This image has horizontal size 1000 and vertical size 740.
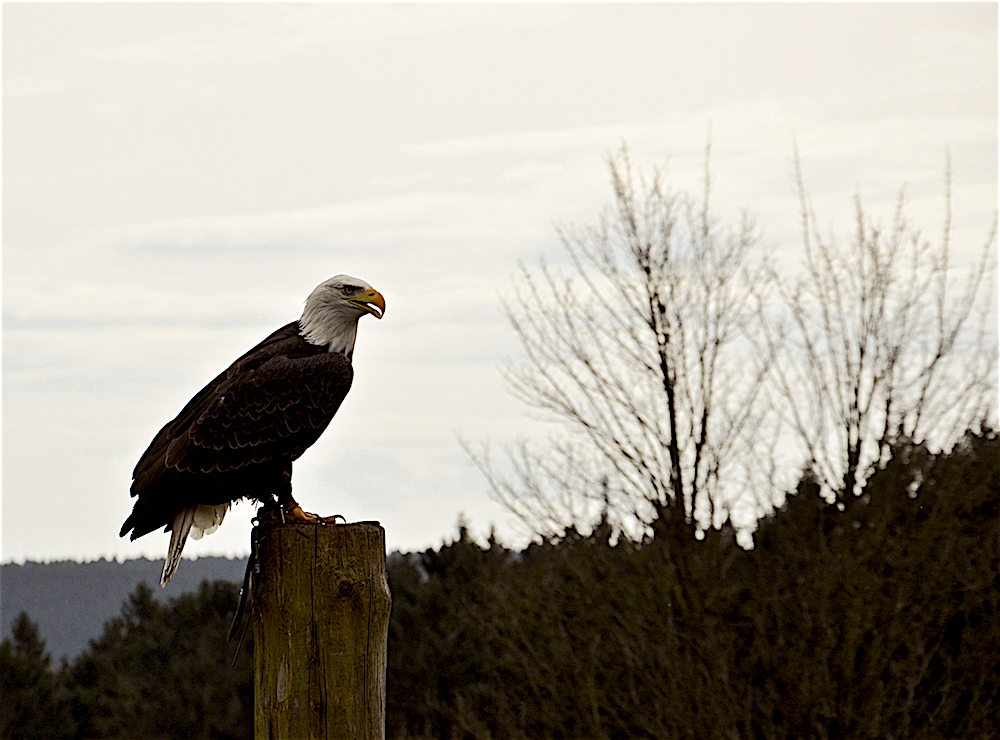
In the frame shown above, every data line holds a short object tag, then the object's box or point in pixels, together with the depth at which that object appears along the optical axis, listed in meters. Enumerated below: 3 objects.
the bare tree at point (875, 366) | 24.97
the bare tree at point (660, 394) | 24.81
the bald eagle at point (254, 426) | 9.04
